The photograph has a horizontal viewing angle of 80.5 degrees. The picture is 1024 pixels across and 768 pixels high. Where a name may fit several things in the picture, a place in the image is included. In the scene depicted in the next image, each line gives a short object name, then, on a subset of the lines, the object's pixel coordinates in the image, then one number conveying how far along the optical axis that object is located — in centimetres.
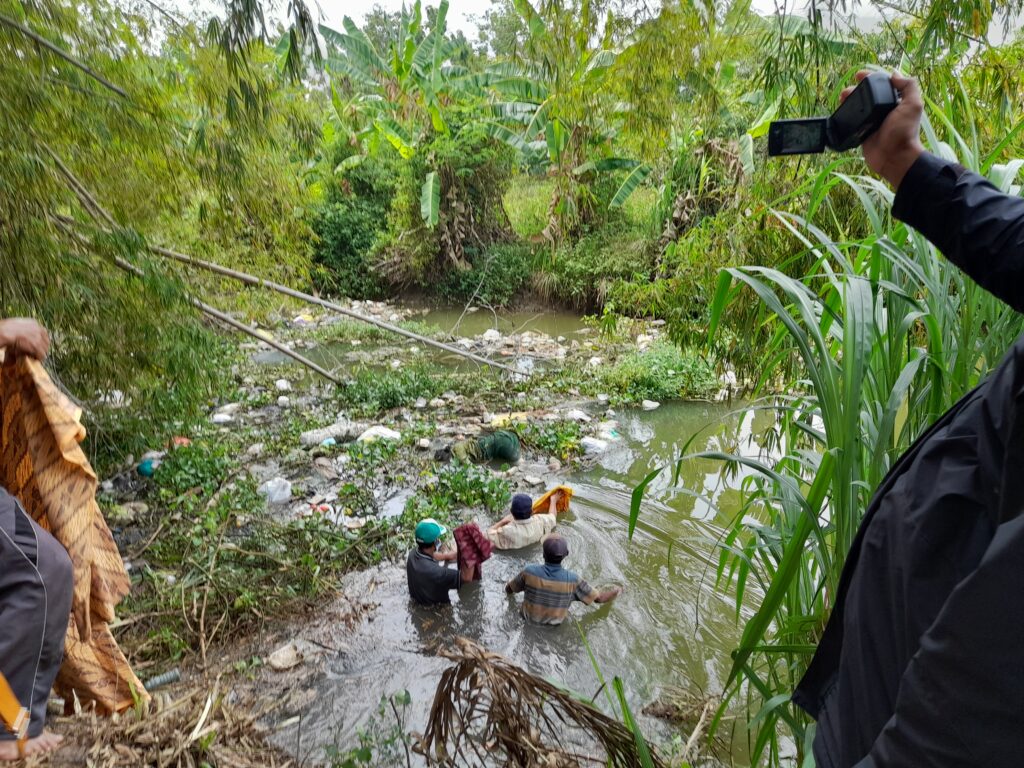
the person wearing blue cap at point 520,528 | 356
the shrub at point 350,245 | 1290
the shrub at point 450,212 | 1108
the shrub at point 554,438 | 507
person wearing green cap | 308
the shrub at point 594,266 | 1015
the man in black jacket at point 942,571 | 63
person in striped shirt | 294
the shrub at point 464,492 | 411
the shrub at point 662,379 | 638
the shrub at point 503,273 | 1175
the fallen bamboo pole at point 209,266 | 280
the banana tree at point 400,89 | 880
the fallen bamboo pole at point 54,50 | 208
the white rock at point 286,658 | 264
